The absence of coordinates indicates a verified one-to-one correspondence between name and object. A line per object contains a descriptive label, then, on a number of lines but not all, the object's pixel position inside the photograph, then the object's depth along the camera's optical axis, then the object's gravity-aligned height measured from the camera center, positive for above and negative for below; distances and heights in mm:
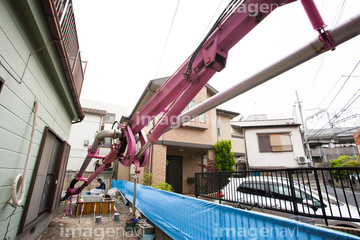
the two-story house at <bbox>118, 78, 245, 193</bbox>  10359 +1647
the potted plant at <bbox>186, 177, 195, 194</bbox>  12383 -811
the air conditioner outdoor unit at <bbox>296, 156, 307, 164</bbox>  14378 +906
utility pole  15764 +4374
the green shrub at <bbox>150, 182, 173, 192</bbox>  8720 -872
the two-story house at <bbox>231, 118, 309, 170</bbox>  15016 +2191
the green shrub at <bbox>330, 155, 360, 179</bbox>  15651 +1076
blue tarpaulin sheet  1864 -773
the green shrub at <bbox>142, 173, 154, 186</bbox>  9364 -595
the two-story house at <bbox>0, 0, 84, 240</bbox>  2121 +1127
